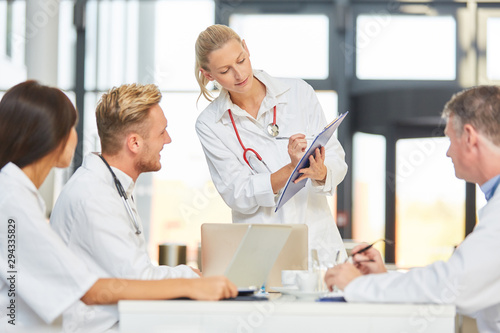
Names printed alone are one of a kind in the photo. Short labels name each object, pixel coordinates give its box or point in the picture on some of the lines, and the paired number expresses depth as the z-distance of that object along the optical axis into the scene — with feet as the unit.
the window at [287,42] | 23.07
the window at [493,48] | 23.23
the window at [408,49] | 23.12
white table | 7.67
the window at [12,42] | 22.99
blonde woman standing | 10.30
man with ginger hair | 8.36
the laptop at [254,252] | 8.50
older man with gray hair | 7.65
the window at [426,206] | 22.53
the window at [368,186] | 22.70
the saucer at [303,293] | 8.43
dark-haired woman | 7.72
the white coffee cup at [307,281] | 8.62
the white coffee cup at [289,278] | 8.88
